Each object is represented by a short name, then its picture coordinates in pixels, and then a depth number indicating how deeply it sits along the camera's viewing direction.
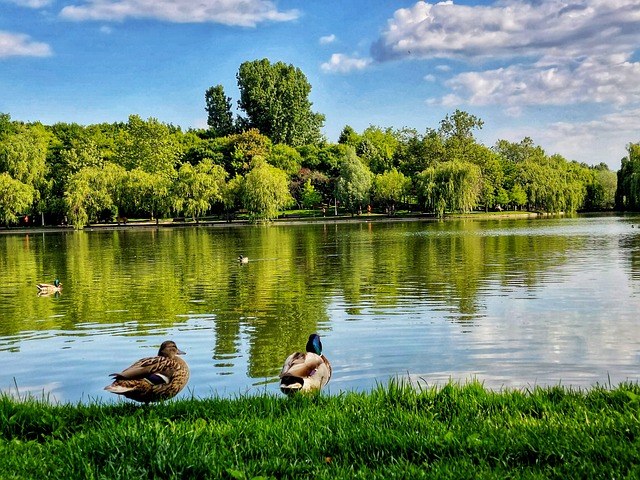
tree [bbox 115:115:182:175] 95.50
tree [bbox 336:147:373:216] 88.75
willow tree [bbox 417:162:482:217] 76.25
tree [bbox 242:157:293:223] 76.88
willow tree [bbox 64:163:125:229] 72.94
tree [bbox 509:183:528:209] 96.25
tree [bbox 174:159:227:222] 78.62
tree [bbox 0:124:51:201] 78.31
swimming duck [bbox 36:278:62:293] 19.39
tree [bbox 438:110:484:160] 102.44
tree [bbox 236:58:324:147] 116.81
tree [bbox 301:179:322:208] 94.69
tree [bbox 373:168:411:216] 91.25
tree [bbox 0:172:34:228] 70.94
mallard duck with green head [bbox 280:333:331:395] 6.17
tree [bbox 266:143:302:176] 98.81
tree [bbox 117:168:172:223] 79.50
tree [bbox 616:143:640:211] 74.46
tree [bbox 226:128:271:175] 94.36
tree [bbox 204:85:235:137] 128.75
